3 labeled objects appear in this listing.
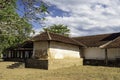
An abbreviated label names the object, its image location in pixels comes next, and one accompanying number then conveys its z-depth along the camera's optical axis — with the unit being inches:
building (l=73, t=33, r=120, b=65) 490.1
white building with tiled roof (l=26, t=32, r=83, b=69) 422.3
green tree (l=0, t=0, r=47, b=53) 172.5
